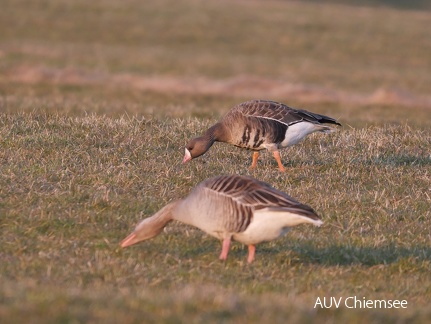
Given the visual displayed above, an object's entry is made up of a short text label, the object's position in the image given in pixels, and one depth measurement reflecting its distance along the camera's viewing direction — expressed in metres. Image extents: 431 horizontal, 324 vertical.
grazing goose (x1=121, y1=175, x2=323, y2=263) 14.52
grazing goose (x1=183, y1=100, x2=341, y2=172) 21.58
